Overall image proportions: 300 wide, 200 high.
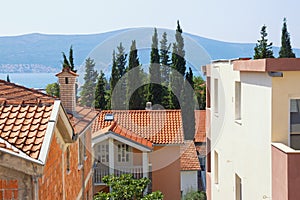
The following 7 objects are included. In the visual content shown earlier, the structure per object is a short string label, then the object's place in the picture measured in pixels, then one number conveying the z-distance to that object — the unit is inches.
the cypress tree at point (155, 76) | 1373.0
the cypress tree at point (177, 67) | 1366.9
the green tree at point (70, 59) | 1334.9
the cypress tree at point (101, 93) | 1402.6
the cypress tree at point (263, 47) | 1212.5
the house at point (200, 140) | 1106.7
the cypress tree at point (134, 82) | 1337.4
